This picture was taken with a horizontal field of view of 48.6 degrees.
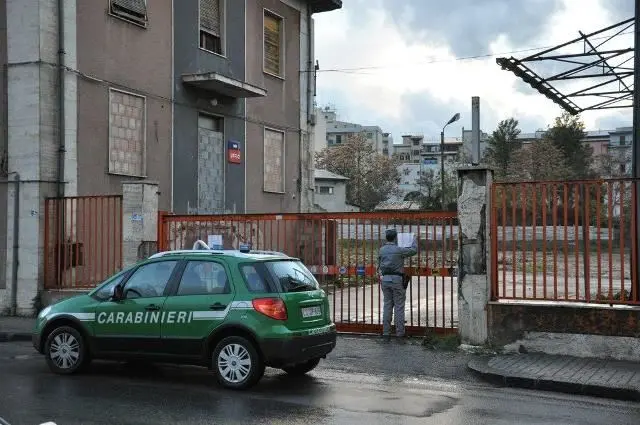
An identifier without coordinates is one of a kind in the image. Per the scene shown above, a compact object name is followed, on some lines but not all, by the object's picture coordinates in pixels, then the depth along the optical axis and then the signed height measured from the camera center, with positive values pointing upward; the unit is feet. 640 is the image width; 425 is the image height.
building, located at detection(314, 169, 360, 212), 221.25 +9.84
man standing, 37.35 -2.71
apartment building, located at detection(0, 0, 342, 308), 46.44 +9.40
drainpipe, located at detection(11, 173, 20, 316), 46.60 -1.35
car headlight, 29.76 -3.70
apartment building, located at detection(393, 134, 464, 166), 455.63 +50.58
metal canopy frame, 40.55 +9.29
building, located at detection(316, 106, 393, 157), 394.52 +53.76
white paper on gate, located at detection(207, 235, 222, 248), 43.32 -0.91
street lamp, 126.57 +18.84
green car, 26.20 -3.65
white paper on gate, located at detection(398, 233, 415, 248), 37.88 -0.87
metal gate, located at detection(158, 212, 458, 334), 37.70 -0.95
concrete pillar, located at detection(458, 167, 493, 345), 34.65 -1.50
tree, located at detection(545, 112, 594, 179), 226.17 +26.00
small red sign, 63.98 +6.16
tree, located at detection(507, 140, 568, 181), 196.34 +16.89
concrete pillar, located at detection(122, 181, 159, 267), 44.34 +0.14
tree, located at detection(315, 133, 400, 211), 231.91 +17.67
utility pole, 36.14 +6.27
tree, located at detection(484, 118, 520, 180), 242.37 +28.00
